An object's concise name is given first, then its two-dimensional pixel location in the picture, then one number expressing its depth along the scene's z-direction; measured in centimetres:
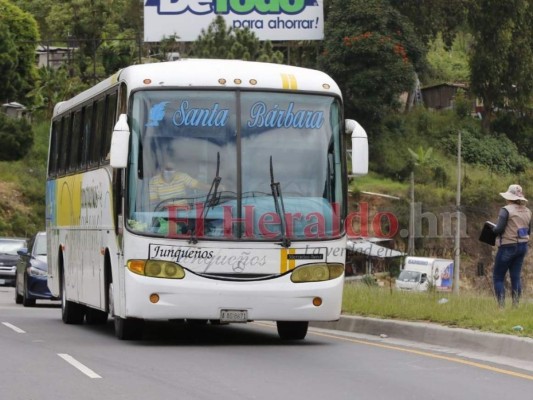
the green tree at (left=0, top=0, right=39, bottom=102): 6612
